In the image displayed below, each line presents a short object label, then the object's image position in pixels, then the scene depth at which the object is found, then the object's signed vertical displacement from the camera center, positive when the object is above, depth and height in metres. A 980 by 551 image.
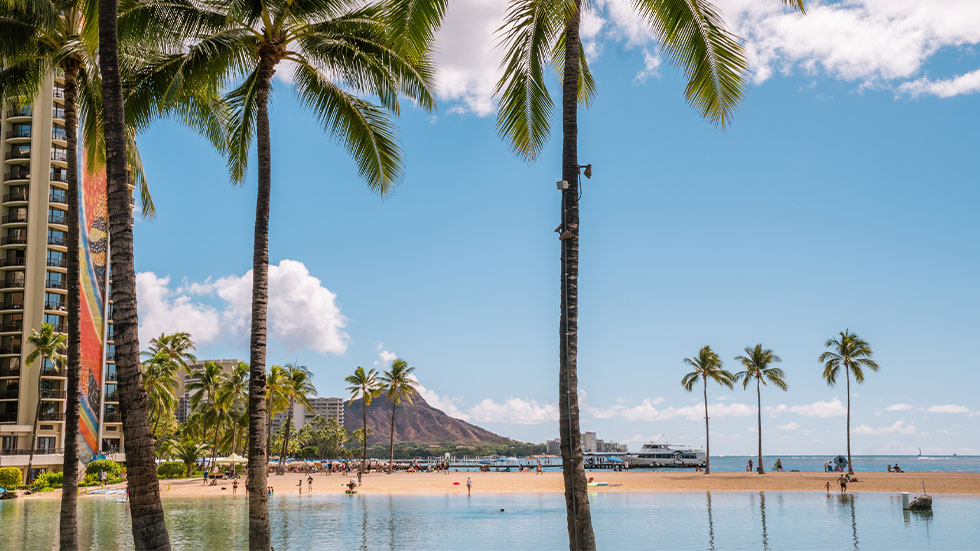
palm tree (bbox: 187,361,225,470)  80.62 -0.55
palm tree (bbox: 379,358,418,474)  88.94 -0.45
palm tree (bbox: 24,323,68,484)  64.62 +3.02
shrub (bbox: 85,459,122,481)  65.94 -7.72
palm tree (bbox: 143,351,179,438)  71.81 -0.19
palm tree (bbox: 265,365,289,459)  74.06 -1.24
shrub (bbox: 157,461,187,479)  72.62 -8.84
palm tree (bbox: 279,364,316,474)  80.56 -0.67
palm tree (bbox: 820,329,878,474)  71.25 +1.87
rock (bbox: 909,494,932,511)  41.56 -7.01
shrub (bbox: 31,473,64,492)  58.48 -8.10
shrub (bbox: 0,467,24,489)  56.97 -7.41
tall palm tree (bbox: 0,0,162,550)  16.31 +7.10
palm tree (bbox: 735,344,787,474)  76.12 +0.92
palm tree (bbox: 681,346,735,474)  81.00 +0.67
